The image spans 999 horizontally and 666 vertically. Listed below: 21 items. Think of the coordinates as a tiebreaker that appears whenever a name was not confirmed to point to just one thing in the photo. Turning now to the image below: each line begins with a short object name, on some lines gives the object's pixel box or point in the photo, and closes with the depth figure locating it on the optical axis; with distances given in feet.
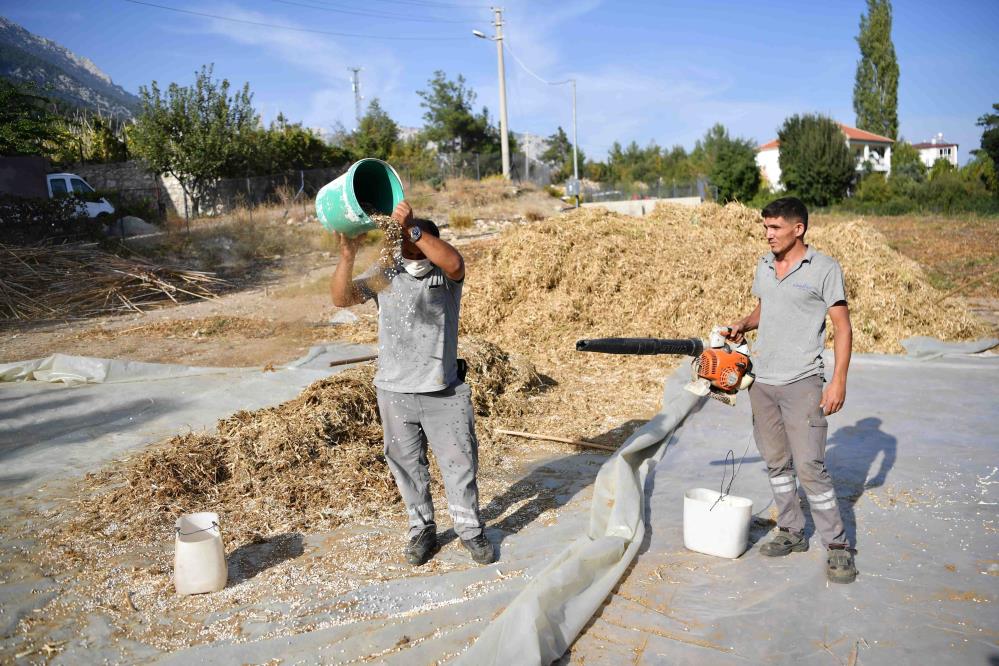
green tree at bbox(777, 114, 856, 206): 126.21
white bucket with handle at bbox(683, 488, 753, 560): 10.07
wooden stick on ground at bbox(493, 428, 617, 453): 15.94
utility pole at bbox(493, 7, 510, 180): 93.61
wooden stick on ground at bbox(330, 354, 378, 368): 21.39
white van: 60.70
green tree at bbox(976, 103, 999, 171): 115.03
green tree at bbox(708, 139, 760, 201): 127.75
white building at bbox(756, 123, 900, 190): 159.26
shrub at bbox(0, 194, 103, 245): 43.01
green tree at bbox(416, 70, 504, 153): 128.57
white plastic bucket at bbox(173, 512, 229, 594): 9.65
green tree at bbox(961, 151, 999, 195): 114.93
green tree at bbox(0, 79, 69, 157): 50.19
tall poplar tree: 165.58
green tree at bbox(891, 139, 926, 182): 132.05
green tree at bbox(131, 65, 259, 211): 73.00
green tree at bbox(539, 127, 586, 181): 173.58
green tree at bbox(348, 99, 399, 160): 114.93
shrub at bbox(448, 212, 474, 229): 66.28
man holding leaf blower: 9.71
